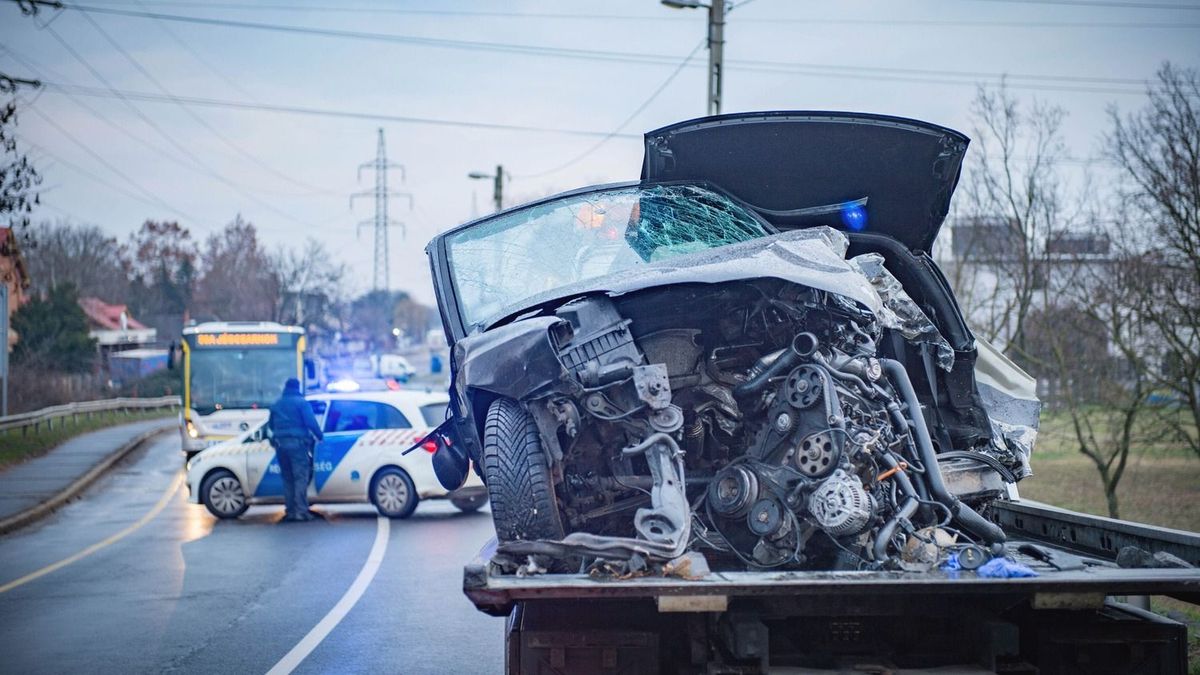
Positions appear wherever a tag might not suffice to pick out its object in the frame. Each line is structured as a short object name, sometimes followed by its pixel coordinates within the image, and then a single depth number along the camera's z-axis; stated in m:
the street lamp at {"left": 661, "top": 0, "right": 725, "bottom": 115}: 19.55
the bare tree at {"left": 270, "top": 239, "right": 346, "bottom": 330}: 64.62
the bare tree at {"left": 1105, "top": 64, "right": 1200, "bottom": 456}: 17.78
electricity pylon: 64.25
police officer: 15.28
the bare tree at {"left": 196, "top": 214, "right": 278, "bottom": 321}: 67.69
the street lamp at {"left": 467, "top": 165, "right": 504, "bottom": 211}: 42.62
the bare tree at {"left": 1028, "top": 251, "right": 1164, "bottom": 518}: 18.95
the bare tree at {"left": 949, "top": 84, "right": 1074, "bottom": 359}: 22.38
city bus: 25.00
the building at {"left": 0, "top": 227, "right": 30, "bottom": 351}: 16.86
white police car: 15.64
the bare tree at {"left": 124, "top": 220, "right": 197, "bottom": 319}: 88.56
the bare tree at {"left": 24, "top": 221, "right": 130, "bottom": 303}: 79.06
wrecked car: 4.71
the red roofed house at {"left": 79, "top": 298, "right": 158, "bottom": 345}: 74.69
